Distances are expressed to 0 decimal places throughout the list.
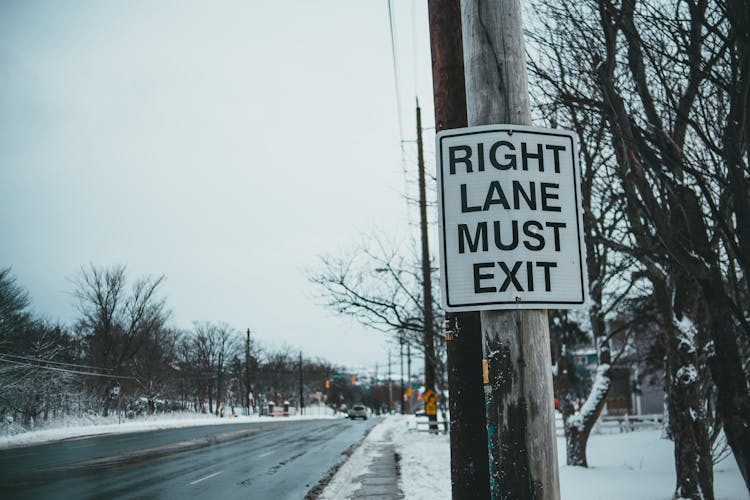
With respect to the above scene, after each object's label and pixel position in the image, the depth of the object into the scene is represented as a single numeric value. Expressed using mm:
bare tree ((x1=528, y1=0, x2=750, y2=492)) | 5609
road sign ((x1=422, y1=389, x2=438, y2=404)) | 24688
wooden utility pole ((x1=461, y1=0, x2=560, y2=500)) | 2184
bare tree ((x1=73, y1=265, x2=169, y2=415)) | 44594
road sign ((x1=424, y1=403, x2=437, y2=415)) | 25500
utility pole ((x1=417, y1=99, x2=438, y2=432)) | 16250
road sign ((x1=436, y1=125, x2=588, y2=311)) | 2285
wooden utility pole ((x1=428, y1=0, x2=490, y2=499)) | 3281
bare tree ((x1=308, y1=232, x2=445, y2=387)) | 15180
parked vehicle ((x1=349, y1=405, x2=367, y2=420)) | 62084
